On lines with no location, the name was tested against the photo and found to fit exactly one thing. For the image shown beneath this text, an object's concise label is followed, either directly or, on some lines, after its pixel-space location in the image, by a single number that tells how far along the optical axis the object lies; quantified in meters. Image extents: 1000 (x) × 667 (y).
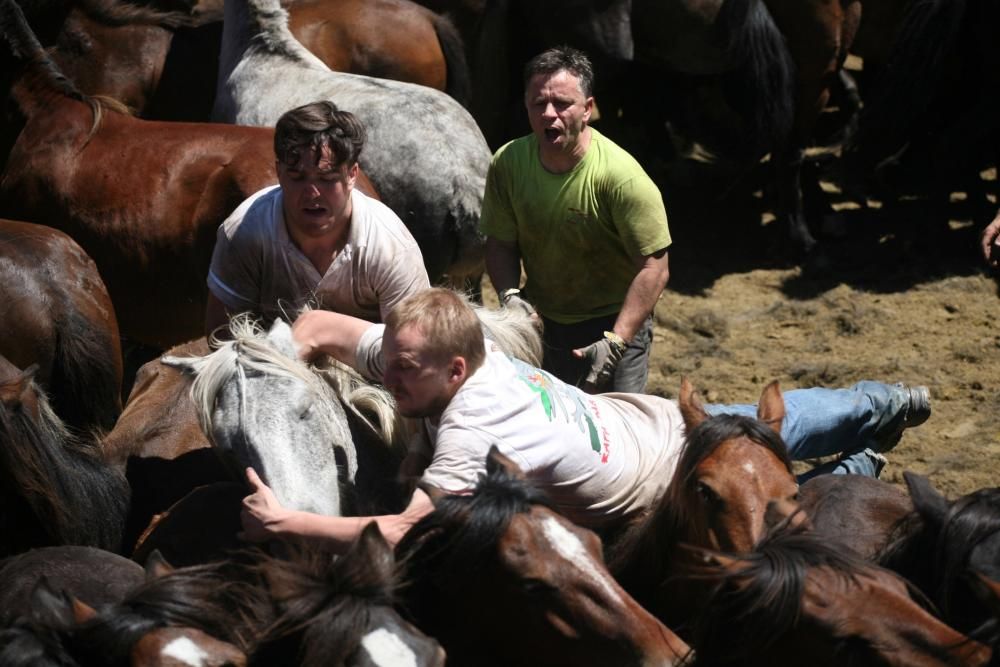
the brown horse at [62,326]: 8.16
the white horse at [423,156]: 10.34
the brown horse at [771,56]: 14.23
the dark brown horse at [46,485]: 6.01
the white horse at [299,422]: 5.62
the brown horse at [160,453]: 6.62
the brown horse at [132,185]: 9.92
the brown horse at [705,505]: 5.13
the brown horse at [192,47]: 12.71
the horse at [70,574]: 5.31
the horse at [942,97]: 13.95
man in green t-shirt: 7.82
